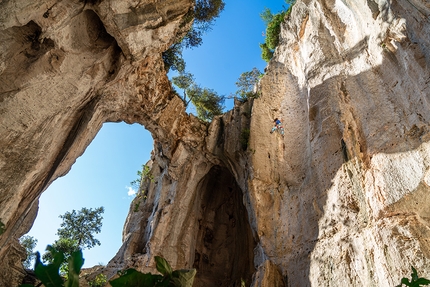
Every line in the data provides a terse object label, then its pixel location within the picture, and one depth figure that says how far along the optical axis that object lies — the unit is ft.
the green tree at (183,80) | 59.47
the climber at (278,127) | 45.31
